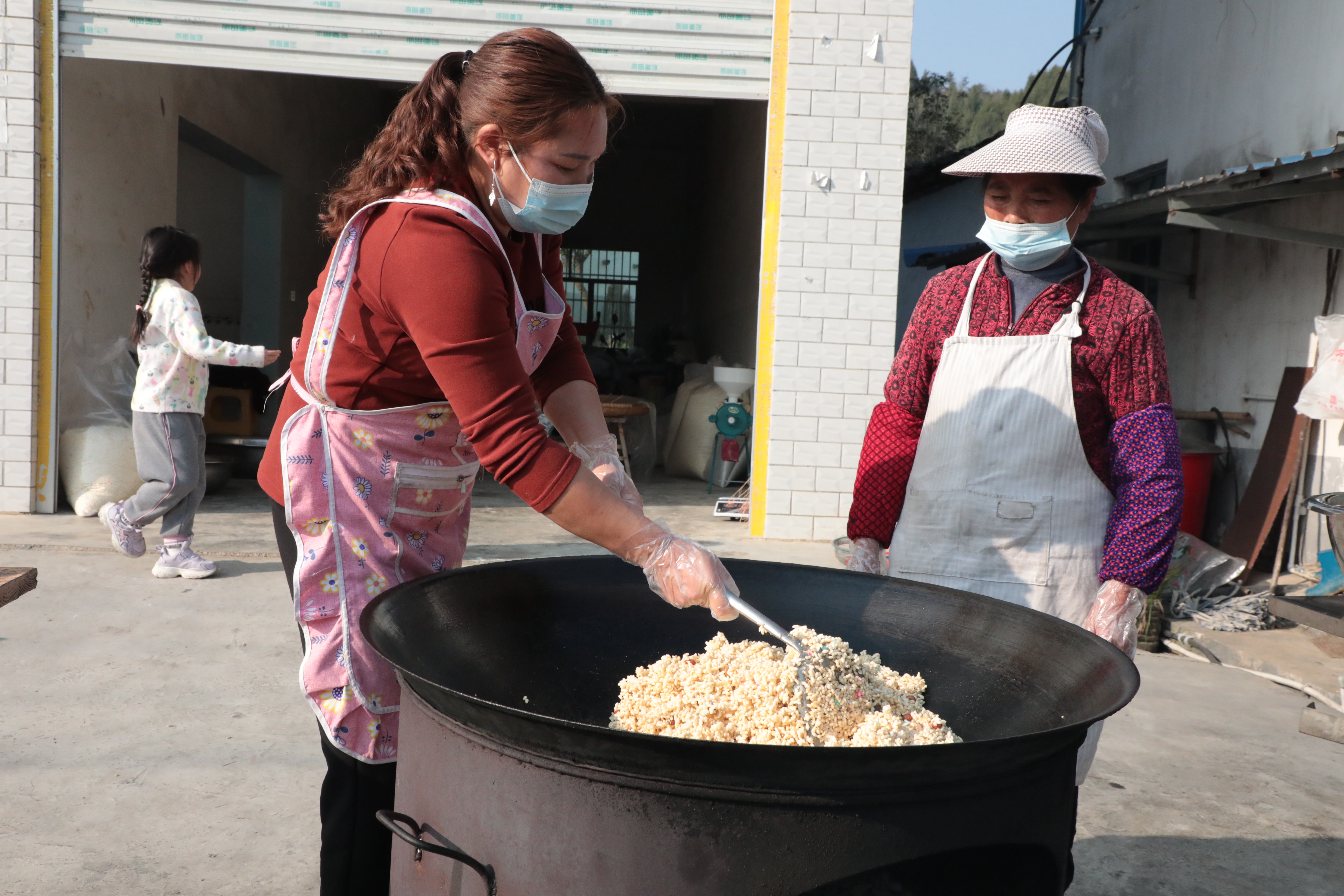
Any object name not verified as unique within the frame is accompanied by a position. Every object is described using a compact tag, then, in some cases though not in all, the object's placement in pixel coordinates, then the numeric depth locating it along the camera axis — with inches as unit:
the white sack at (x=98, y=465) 233.9
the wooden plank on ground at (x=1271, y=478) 211.9
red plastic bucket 222.2
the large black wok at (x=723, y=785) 42.6
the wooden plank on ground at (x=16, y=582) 78.2
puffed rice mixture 57.7
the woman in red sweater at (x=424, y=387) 53.8
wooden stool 301.3
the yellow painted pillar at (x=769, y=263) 231.0
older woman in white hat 73.5
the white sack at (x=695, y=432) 331.9
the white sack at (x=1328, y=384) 189.8
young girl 180.4
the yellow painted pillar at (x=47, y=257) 222.8
